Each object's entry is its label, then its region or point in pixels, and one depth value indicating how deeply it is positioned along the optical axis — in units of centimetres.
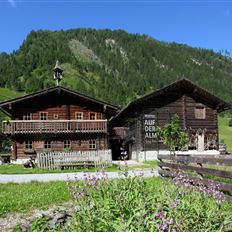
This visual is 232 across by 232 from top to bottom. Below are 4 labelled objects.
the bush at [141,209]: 313
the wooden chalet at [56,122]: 2463
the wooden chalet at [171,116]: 2559
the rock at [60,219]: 472
